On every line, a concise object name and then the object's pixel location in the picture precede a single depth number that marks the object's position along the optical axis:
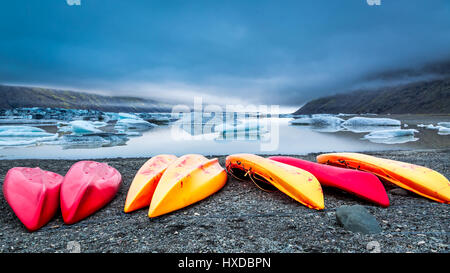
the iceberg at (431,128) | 16.40
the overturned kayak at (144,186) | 2.78
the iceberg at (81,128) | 13.28
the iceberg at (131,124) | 19.97
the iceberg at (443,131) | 13.31
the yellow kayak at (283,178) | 2.73
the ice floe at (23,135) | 10.73
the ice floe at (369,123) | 19.85
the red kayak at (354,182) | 2.73
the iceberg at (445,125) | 17.00
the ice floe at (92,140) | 10.22
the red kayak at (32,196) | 2.37
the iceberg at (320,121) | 23.12
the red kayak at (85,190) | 2.51
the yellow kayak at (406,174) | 2.88
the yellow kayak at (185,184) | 2.64
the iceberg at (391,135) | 11.60
